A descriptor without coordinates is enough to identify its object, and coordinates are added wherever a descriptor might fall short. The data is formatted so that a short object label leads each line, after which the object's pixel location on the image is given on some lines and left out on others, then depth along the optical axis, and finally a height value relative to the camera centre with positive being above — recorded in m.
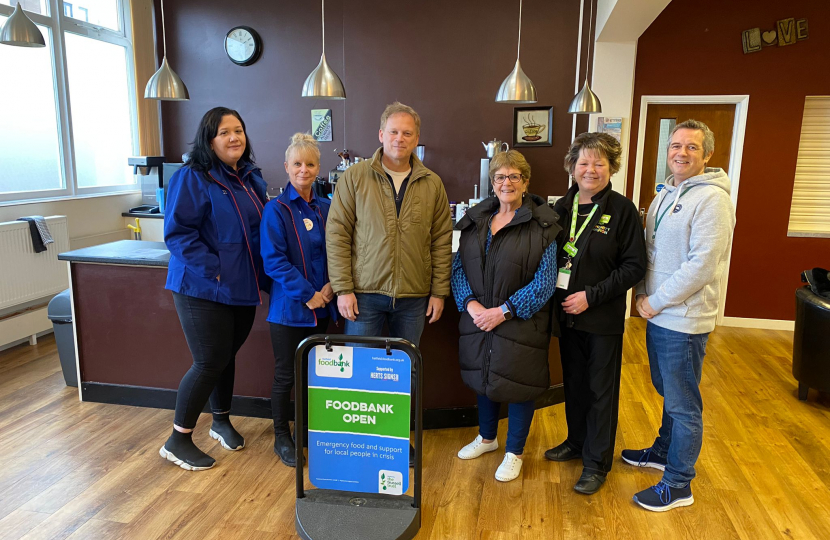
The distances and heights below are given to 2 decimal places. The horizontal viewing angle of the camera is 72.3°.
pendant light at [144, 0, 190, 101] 3.98 +0.52
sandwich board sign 2.11 -0.95
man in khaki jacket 2.37 -0.26
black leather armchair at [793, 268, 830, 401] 3.40 -0.97
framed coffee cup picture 5.53 +0.40
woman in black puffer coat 2.35 -0.50
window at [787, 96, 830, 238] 4.97 -0.03
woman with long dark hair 2.42 -0.39
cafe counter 3.08 -1.02
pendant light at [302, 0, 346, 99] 3.95 +0.55
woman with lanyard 2.34 -0.45
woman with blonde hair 2.46 -0.42
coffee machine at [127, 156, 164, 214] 5.57 -0.19
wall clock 5.95 +1.22
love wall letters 4.77 +1.14
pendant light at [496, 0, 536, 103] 4.09 +0.56
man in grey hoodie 2.19 -0.45
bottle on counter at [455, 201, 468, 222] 5.38 -0.40
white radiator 4.18 -0.81
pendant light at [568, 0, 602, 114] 4.38 +0.50
